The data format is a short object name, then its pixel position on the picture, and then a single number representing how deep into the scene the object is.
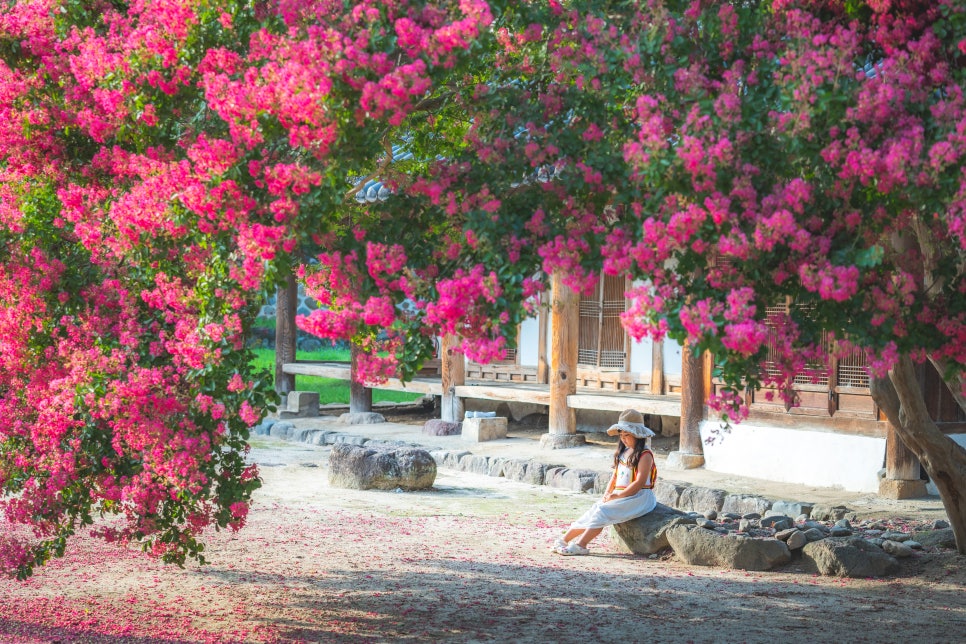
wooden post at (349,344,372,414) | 20.31
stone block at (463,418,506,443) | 17.22
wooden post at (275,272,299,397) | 21.05
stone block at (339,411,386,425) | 19.91
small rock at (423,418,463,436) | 18.36
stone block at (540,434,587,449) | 16.08
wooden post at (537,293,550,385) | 18.31
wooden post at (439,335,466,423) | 18.67
